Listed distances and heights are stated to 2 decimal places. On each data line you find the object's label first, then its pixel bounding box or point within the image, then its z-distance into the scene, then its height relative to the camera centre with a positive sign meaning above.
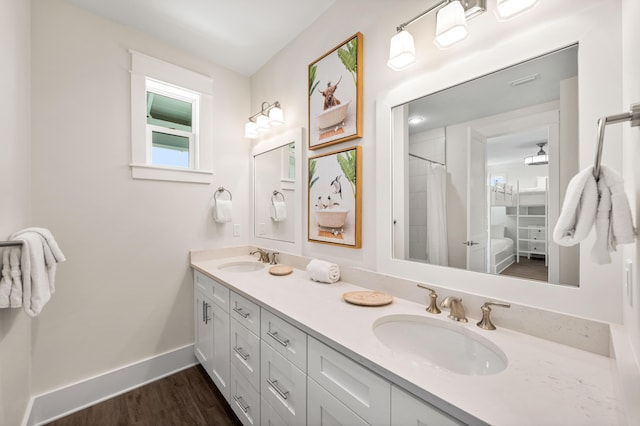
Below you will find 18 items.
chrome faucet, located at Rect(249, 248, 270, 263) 2.14 -0.36
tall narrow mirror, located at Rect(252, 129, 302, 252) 1.98 +0.19
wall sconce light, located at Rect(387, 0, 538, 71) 0.90 +0.75
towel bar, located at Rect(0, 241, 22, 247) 0.99 -0.12
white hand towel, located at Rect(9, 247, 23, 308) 1.03 -0.27
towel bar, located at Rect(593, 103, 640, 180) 0.49 +0.18
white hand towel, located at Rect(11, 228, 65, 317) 1.06 -0.25
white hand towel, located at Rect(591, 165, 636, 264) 0.52 -0.01
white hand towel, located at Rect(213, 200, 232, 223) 2.22 +0.02
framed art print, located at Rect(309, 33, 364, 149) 1.49 +0.75
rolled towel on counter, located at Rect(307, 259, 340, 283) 1.53 -0.36
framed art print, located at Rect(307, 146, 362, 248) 1.51 +0.10
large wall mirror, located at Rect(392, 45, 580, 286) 0.89 +0.18
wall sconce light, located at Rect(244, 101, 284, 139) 2.05 +0.78
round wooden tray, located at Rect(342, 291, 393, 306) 1.17 -0.41
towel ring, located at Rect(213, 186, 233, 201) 2.30 +0.20
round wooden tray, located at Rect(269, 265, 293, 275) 1.73 -0.40
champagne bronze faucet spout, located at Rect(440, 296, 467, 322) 1.01 -0.38
